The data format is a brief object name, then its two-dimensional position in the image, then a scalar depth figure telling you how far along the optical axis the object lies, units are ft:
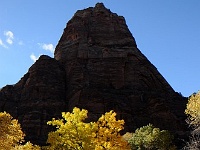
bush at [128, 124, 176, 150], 190.29
